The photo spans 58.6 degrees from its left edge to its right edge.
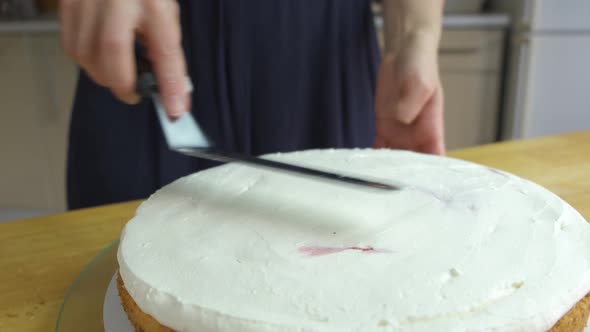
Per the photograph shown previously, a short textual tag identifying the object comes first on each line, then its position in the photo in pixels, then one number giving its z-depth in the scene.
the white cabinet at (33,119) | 2.21
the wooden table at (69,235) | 0.62
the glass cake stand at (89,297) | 0.55
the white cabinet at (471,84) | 2.29
